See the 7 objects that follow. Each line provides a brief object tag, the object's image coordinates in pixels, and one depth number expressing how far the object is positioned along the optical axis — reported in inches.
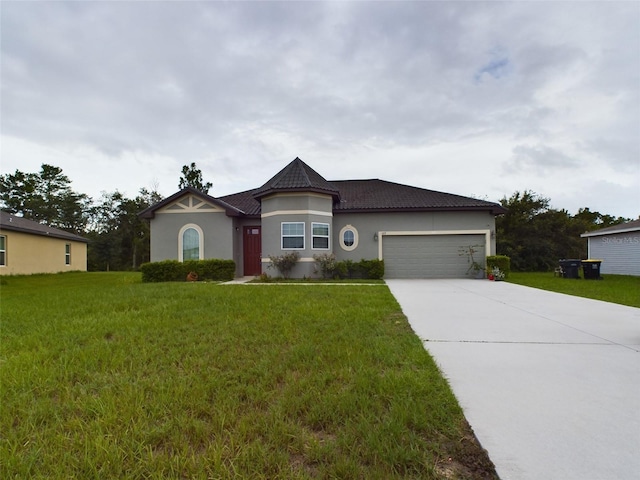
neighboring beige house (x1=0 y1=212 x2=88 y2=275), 678.5
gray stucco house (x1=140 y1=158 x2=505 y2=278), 569.6
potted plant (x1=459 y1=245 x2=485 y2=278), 574.2
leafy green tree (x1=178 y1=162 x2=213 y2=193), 1139.9
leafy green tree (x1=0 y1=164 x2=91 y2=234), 1409.9
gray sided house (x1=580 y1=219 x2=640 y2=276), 669.9
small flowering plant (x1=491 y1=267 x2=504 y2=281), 536.1
